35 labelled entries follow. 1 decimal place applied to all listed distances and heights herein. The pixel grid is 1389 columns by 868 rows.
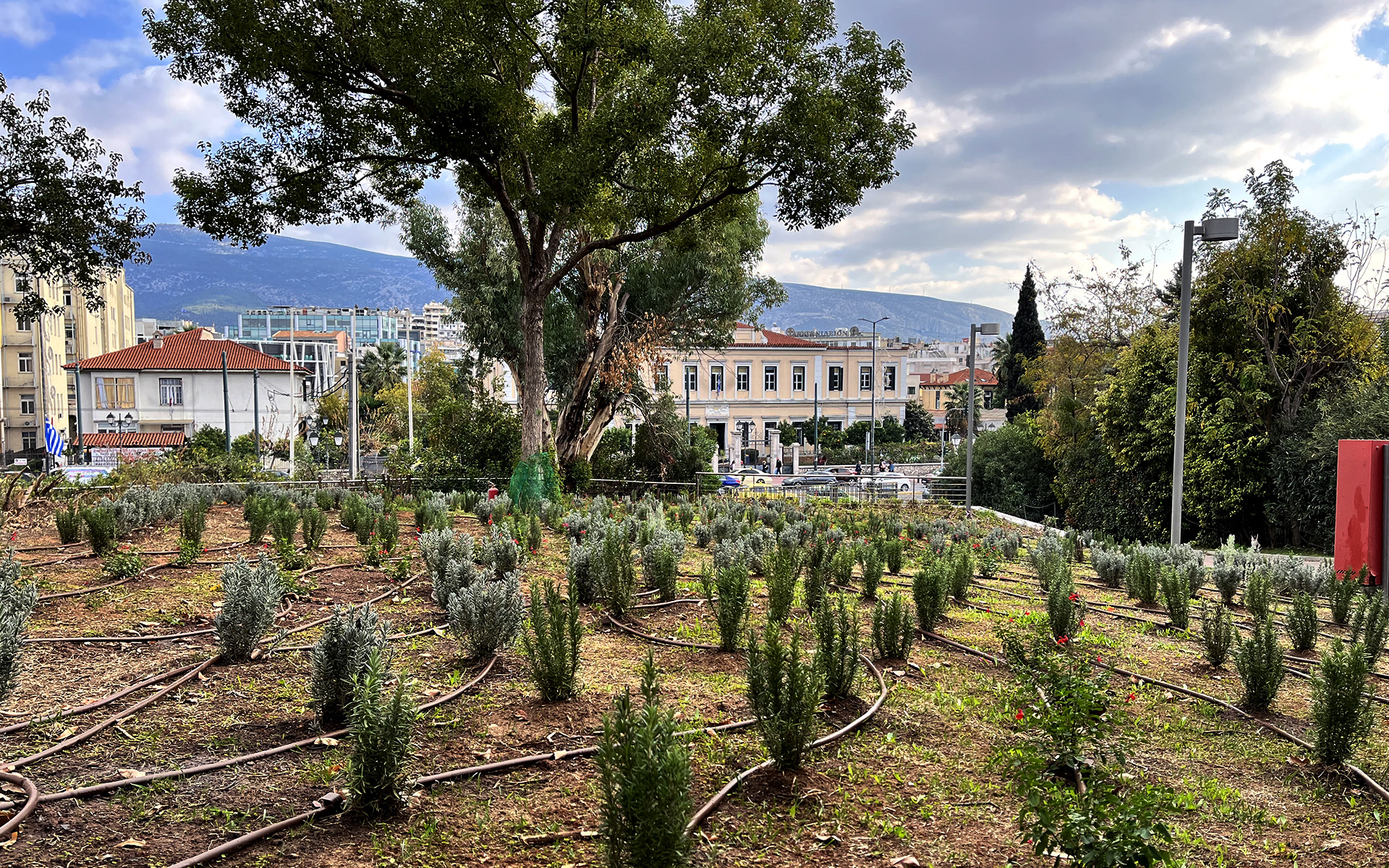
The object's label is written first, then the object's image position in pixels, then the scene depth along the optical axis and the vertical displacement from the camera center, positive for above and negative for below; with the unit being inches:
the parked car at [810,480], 1187.0 -124.3
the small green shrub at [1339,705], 146.4 -55.1
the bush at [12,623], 141.8 -41.3
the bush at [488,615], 191.9 -49.1
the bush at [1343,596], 269.4 -65.5
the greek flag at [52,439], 1181.7 -51.4
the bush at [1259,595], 239.8 -60.0
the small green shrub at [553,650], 166.2 -49.9
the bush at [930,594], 241.4 -56.7
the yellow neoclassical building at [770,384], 2279.8 +38.6
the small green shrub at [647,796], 94.3 -45.5
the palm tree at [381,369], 2421.3 +93.3
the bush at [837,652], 170.1 -52.5
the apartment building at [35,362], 2113.7 +107.6
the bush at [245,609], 179.5 -44.8
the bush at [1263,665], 180.1 -58.3
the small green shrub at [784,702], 138.4 -50.7
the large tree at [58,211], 483.2 +113.8
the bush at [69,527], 319.0 -46.9
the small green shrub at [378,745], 117.6 -48.7
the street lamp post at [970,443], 801.6 -45.6
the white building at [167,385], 2082.9 +44.8
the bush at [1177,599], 270.3 -66.4
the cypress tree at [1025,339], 2006.6 +138.0
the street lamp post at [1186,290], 444.1 +59.5
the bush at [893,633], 214.5 -60.5
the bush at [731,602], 211.6 -51.5
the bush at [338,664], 149.3 -46.8
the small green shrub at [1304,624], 236.2 -65.1
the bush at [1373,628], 204.5 -58.0
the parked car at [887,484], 1068.3 -134.0
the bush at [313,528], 309.2 -47.6
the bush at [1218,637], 218.5 -63.5
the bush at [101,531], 286.5 -44.1
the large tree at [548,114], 506.6 +186.4
